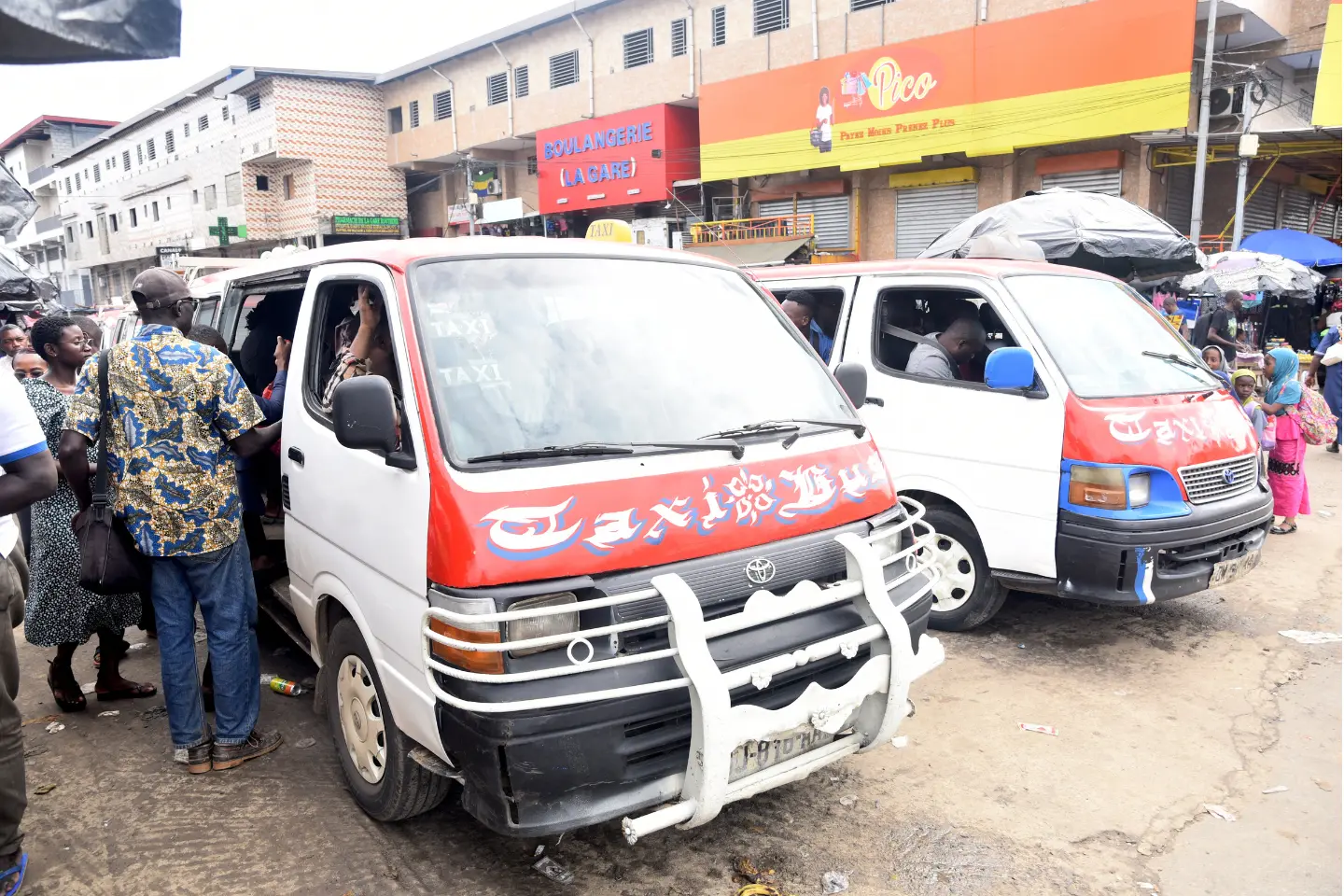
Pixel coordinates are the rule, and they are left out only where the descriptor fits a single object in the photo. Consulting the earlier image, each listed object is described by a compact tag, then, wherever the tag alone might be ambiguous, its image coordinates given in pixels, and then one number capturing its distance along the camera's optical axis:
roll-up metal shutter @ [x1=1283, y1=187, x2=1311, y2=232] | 21.38
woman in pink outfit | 6.78
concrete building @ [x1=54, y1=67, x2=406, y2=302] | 36.12
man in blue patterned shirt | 3.28
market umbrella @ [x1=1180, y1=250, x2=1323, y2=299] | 11.99
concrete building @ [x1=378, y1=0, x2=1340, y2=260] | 16.45
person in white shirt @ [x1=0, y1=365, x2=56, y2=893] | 2.55
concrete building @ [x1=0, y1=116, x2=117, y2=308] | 59.19
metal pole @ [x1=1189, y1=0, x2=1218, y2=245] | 14.99
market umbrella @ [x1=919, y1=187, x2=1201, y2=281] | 8.26
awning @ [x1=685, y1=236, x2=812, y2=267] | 21.62
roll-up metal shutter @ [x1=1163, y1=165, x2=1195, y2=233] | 18.30
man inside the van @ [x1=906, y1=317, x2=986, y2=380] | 5.23
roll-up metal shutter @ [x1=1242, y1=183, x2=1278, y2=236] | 19.55
